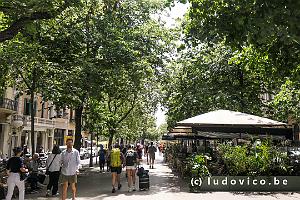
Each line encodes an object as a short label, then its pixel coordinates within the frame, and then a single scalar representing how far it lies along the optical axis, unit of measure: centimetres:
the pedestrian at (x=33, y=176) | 1366
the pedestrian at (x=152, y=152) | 2507
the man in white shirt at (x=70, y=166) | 1070
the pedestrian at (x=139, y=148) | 2228
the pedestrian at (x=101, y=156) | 2316
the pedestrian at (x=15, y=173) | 990
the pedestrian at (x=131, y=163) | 1368
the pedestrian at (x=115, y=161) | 1351
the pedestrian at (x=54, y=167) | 1283
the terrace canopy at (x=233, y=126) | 1370
